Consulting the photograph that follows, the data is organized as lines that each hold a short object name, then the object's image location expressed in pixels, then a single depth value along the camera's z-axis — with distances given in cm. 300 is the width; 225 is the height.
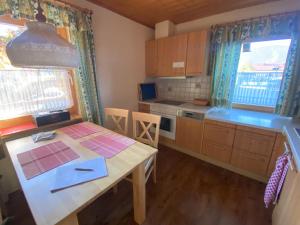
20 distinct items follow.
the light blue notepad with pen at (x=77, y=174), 85
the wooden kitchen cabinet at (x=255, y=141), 169
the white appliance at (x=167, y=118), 251
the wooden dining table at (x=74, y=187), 69
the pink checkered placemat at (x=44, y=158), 97
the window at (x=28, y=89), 147
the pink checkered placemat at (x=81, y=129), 152
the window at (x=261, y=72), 195
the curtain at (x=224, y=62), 210
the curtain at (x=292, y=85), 170
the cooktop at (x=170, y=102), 267
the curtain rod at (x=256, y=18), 165
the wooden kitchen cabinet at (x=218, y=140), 196
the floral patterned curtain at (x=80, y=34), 134
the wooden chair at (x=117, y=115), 186
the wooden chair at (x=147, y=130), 160
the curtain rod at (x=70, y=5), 153
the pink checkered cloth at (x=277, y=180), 118
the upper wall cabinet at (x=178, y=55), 222
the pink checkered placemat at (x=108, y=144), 119
